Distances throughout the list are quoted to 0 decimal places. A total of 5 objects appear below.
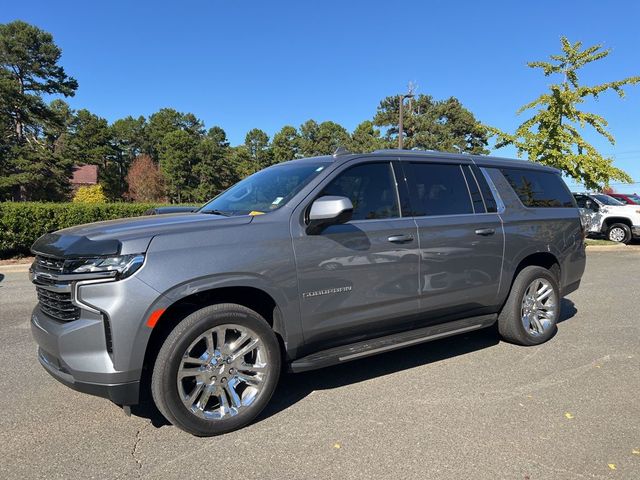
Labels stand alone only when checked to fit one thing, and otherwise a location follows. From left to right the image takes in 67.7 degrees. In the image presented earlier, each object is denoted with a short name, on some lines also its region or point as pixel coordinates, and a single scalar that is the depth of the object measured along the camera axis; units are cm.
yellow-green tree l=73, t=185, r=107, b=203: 3850
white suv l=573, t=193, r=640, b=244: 1638
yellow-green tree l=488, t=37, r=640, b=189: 1594
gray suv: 284
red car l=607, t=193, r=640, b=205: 1667
